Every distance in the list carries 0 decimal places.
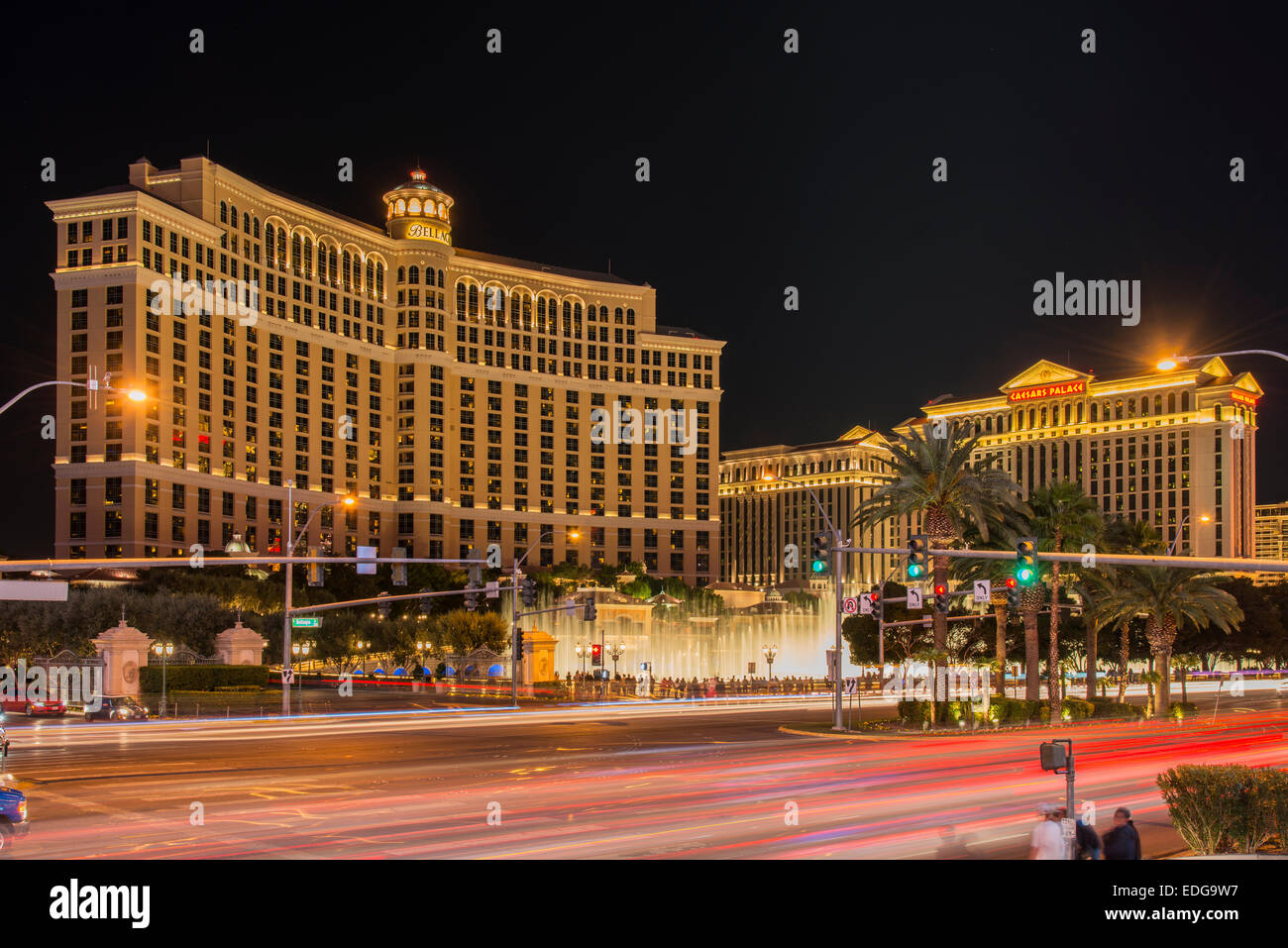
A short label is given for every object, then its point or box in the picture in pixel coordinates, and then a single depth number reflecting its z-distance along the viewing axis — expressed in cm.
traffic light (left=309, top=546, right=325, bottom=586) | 3766
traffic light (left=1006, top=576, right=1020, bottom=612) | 4275
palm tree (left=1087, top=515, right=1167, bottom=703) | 6219
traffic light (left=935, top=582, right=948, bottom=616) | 3622
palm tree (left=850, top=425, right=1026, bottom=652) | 4825
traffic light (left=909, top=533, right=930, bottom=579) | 2757
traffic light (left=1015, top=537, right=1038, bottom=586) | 2702
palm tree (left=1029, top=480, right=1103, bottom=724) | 5344
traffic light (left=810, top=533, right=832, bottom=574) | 2947
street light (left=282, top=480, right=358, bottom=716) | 4744
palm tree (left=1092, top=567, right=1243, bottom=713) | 5738
